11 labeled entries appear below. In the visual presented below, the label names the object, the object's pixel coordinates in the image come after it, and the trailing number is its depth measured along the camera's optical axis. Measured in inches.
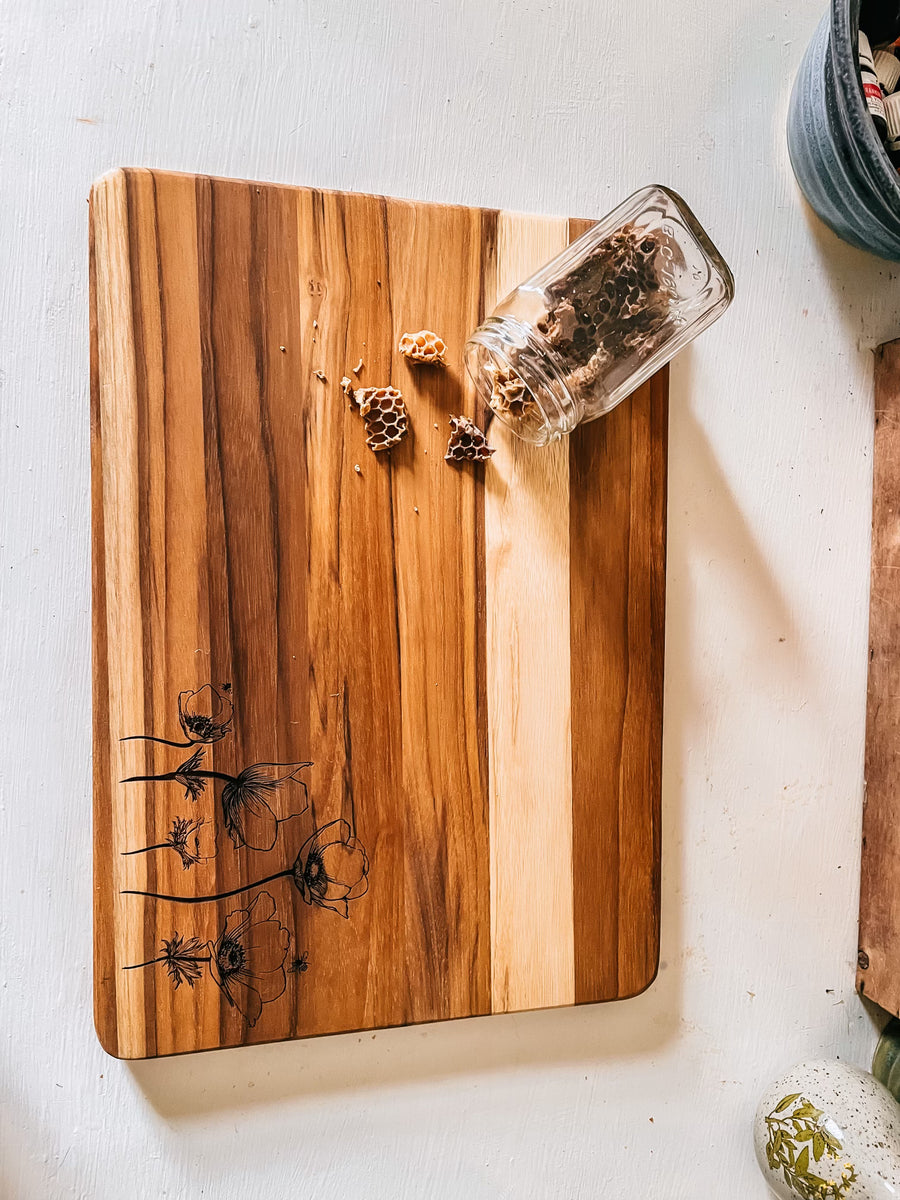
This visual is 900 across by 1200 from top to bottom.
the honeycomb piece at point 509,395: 25.5
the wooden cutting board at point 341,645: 24.9
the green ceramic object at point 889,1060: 30.2
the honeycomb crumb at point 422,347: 25.6
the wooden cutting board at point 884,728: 29.6
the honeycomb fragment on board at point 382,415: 25.4
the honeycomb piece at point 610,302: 24.2
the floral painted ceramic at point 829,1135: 25.9
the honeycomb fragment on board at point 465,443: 26.1
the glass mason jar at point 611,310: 24.3
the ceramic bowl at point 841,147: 25.1
